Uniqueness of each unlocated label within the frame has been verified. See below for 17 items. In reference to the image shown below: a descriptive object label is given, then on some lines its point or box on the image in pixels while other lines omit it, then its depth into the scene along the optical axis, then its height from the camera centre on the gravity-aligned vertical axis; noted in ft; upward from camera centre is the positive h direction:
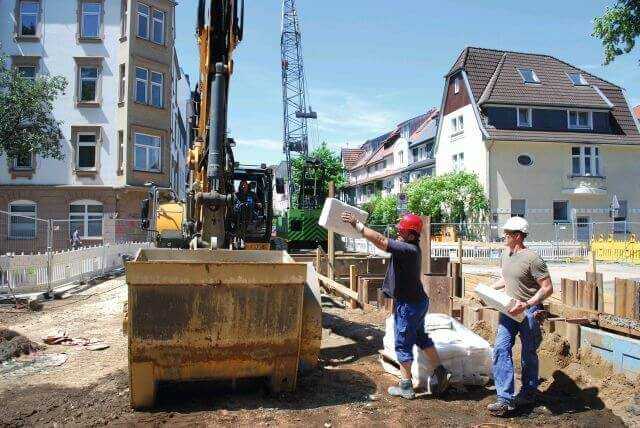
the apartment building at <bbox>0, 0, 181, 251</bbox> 85.56 +20.57
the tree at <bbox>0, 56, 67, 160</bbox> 66.33 +15.05
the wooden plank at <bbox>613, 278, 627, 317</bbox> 20.72 -2.11
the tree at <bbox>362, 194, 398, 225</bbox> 142.72 +7.38
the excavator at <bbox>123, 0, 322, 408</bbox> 15.81 -2.53
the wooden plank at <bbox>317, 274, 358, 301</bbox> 32.16 -3.04
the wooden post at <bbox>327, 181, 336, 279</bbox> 40.63 -1.31
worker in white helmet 16.26 -2.65
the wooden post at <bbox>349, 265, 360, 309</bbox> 36.78 -2.69
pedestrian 78.33 -0.59
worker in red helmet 17.72 -2.15
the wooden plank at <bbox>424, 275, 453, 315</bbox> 24.31 -2.39
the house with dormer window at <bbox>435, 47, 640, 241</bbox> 107.96 +19.34
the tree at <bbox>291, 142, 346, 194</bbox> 147.72 +21.02
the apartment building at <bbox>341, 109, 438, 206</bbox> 148.56 +25.21
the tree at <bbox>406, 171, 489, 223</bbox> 106.11 +8.00
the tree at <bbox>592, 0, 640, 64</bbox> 34.73 +13.55
